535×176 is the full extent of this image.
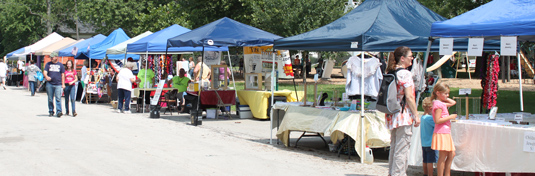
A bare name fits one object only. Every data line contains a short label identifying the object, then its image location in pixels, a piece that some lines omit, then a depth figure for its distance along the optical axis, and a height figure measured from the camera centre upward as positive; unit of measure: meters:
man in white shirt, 17.00 +0.04
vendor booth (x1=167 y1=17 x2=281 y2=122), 14.38 +1.26
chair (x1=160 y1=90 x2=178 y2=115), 17.16 -0.45
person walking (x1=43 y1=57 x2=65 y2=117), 14.86 +0.16
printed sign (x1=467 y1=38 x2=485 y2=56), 6.81 +0.48
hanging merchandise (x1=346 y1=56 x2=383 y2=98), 9.28 +0.15
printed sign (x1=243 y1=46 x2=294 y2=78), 16.53 +0.69
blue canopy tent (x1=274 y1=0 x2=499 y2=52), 8.66 +0.91
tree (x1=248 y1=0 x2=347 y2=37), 29.41 +3.73
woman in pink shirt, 15.39 +0.00
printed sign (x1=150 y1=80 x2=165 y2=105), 15.91 -0.28
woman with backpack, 6.62 -0.37
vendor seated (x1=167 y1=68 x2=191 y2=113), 17.22 +0.02
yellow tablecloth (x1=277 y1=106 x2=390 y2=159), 8.73 -0.66
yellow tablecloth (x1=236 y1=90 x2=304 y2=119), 15.00 -0.40
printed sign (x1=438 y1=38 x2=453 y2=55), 7.05 +0.50
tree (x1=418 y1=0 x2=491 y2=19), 24.68 +3.78
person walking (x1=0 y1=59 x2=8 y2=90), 31.49 +0.67
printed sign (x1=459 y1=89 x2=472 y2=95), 7.34 -0.08
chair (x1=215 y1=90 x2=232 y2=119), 15.41 -0.53
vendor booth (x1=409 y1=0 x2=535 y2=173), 6.46 -0.50
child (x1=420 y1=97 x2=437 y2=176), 7.02 -0.62
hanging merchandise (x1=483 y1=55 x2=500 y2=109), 11.16 +0.07
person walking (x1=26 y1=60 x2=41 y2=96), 26.27 +0.28
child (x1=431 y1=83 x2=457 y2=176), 6.63 -0.52
